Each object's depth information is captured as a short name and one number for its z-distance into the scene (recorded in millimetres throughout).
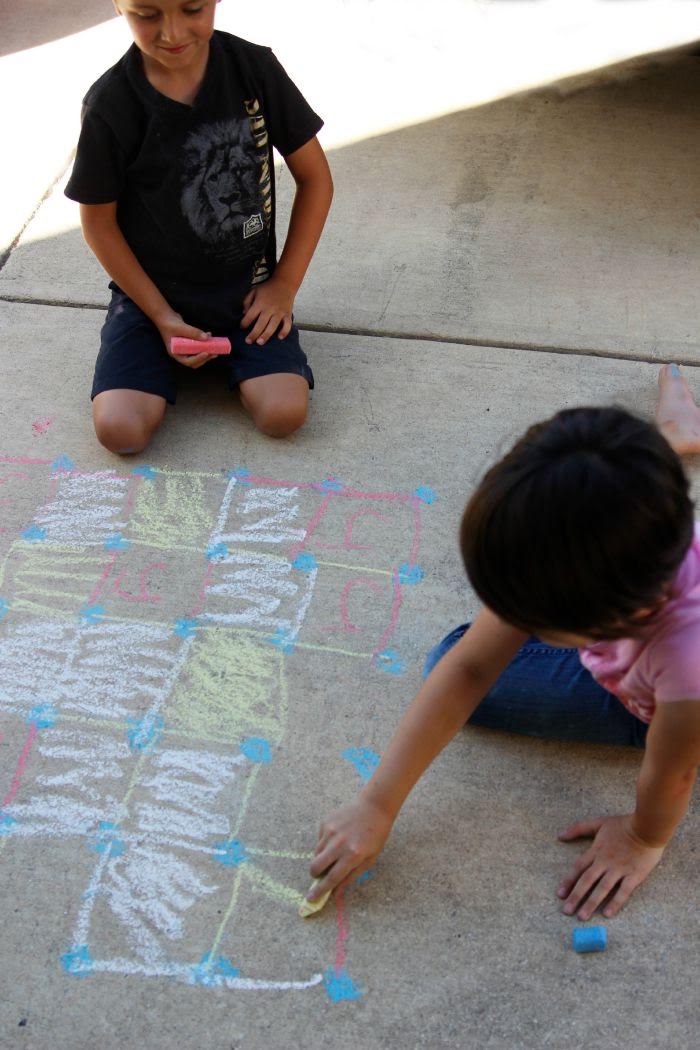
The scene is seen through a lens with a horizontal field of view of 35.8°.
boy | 2111
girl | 1131
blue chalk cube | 1504
